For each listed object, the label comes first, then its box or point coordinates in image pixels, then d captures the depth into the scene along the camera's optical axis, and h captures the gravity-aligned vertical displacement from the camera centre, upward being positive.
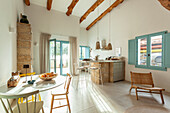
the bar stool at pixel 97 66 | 3.56 -0.52
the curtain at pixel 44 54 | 4.38 +0.08
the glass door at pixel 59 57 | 4.82 -0.08
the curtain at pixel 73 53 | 5.40 +0.17
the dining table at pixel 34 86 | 1.23 -0.50
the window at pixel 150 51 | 3.26 +0.19
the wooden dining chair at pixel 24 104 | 0.95 -0.78
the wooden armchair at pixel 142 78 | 2.89 -0.80
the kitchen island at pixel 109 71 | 4.00 -0.77
